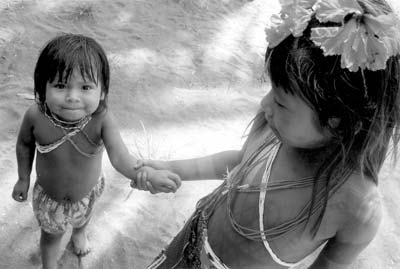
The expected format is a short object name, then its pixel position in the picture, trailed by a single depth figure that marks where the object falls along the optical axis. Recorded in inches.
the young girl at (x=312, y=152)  42.9
